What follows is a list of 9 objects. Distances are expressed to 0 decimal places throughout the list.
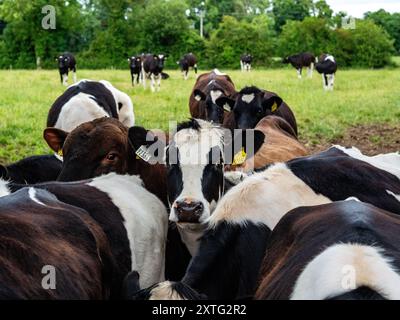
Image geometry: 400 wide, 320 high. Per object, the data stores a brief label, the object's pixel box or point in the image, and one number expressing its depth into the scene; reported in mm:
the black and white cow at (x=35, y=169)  6176
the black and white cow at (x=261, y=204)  3727
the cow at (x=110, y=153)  5078
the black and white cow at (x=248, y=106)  8570
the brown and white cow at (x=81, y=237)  2834
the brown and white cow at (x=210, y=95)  10720
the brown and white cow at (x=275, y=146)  6262
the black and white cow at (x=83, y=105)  8984
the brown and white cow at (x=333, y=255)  2559
